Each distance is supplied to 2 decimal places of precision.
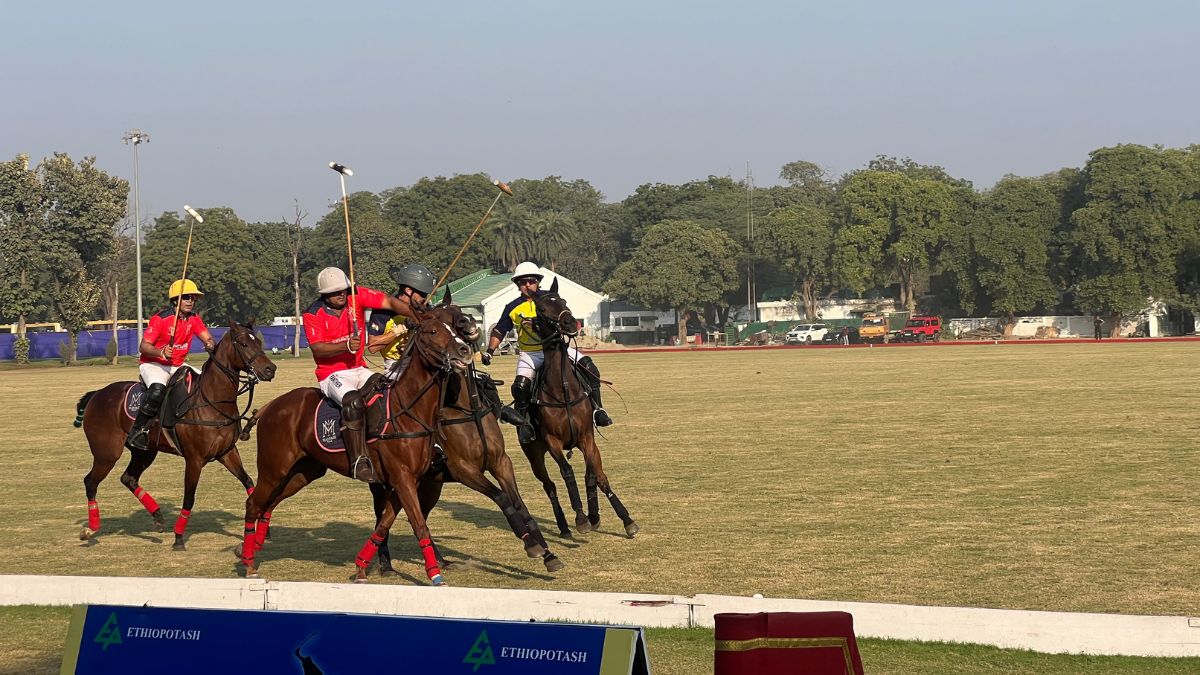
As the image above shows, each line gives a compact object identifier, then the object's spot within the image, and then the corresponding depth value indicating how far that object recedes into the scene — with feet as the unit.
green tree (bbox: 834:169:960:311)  300.61
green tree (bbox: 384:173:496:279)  388.57
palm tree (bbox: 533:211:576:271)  379.76
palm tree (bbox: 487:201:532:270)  381.60
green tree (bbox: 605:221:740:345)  316.60
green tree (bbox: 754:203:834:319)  315.99
